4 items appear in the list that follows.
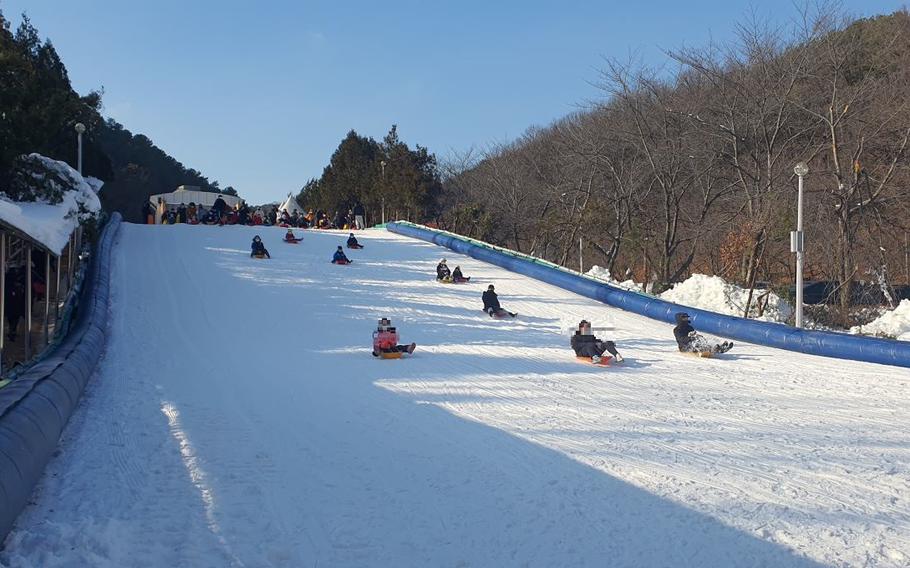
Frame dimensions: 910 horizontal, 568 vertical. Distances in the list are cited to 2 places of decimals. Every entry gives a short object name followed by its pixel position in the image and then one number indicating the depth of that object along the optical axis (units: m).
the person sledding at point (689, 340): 12.95
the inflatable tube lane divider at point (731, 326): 12.84
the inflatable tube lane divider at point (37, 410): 4.82
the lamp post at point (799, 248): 15.44
